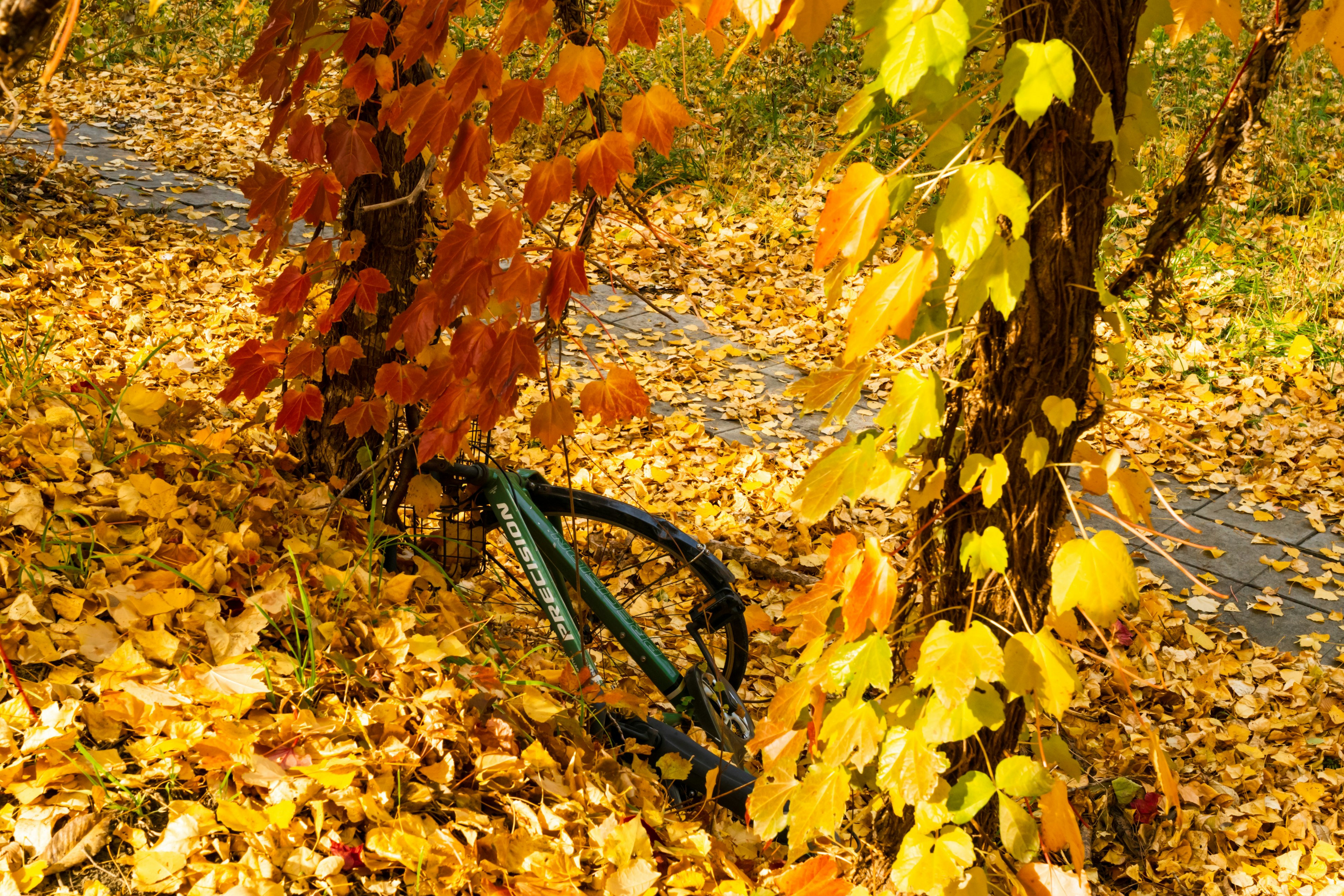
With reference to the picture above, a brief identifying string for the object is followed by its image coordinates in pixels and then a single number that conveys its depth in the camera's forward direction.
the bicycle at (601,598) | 2.60
